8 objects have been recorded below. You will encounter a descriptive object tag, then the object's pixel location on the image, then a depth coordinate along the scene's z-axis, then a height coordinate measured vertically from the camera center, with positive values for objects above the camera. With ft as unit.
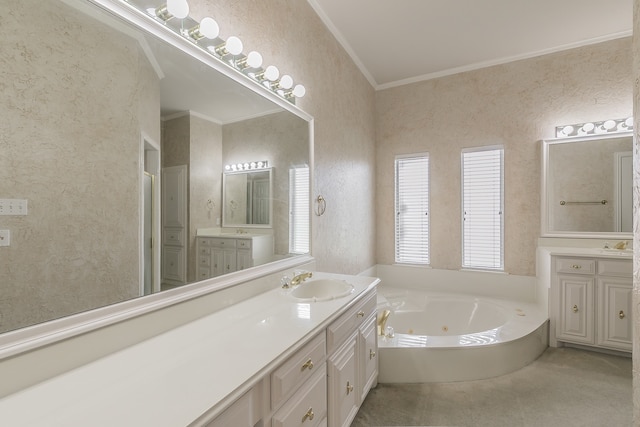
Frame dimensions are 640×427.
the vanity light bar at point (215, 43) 3.85 +2.62
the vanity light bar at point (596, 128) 9.29 +2.68
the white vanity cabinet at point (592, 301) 8.16 -2.56
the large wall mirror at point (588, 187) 9.19 +0.79
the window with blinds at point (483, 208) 10.96 +0.13
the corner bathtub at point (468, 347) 7.36 -3.56
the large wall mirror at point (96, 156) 2.60 +0.60
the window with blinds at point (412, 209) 12.17 +0.10
